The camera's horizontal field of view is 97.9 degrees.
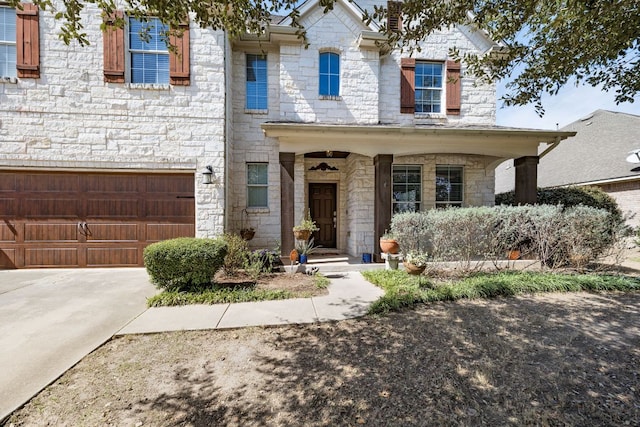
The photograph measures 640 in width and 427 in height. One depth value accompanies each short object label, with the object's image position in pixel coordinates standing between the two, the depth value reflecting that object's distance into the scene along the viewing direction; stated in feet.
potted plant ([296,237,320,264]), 21.26
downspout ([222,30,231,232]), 23.67
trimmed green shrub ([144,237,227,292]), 15.29
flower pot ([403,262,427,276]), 18.61
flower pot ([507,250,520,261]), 20.80
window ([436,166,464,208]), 28.99
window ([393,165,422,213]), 28.30
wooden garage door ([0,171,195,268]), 21.52
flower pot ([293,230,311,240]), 21.72
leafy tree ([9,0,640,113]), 10.12
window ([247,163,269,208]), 27.07
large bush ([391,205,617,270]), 18.52
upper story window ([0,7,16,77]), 21.50
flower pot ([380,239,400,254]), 20.53
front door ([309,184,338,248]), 29.91
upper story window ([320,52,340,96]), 27.53
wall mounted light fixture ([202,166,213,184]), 22.66
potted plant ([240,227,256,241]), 25.36
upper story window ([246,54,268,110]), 27.14
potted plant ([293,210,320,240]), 21.74
